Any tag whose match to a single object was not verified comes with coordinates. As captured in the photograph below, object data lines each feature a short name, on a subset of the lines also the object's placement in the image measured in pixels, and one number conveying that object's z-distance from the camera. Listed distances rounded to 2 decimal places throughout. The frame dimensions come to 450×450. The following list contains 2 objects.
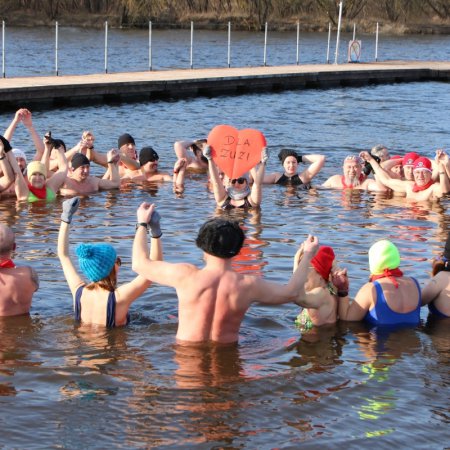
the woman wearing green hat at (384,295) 8.46
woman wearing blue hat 7.73
